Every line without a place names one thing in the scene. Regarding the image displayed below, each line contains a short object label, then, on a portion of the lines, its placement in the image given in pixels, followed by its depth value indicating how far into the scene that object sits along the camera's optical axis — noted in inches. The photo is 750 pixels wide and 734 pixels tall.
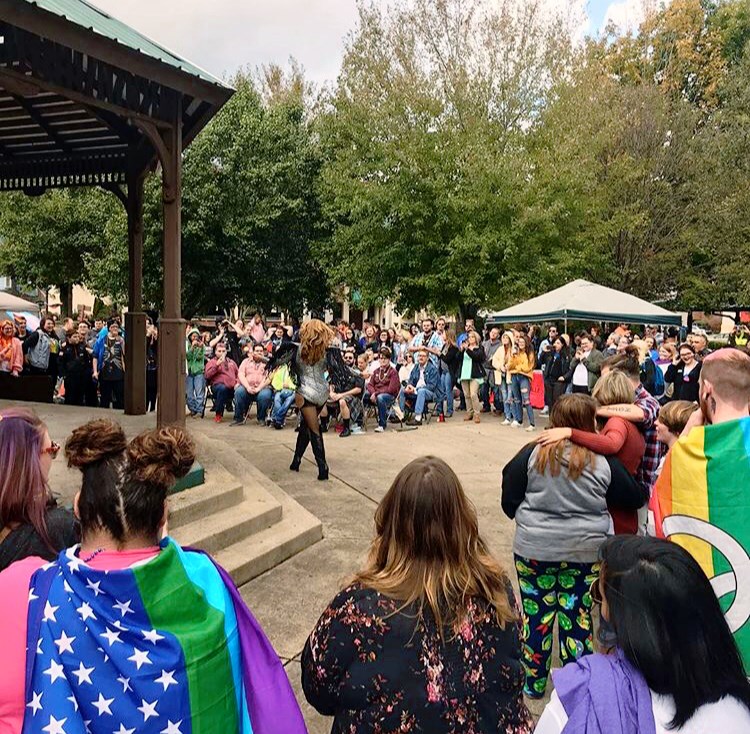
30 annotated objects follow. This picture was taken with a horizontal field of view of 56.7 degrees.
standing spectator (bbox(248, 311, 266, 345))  605.9
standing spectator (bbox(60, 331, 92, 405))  489.7
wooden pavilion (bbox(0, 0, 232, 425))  203.2
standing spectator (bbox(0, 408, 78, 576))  85.4
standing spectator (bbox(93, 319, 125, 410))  466.3
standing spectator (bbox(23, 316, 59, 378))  486.9
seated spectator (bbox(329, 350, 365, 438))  418.0
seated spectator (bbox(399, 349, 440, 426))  495.9
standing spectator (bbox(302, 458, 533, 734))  70.7
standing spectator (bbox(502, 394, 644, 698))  130.5
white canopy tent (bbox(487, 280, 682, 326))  537.3
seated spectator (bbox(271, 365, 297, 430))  455.8
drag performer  292.8
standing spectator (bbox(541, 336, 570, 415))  524.7
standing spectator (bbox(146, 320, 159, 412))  466.0
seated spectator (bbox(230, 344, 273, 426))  473.1
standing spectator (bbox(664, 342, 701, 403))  412.8
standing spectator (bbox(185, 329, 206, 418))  490.6
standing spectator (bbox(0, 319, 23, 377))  437.4
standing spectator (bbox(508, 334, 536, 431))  492.4
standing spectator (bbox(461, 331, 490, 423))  514.6
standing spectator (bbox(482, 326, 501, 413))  532.4
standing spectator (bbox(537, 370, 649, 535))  131.3
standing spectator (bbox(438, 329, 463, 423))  515.5
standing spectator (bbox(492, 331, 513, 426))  504.4
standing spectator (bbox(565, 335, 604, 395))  474.2
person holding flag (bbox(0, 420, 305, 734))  69.4
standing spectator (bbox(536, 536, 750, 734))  57.7
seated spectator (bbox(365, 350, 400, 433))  470.9
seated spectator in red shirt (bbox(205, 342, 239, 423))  482.9
